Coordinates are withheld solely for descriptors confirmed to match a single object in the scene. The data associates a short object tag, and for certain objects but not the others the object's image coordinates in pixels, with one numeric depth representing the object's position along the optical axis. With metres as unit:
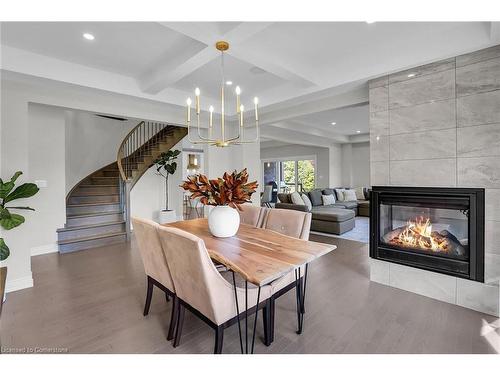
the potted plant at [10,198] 2.42
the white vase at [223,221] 2.06
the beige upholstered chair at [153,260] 1.85
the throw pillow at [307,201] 5.96
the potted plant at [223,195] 2.02
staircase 4.43
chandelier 2.17
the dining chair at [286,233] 1.79
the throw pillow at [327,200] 6.75
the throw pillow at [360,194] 8.08
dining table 1.37
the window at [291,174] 9.85
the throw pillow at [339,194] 7.42
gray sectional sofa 5.22
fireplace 2.32
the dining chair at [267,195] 8.90
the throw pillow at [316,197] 6.47
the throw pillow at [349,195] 7.51
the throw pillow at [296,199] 5.88
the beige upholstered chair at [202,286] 1.40
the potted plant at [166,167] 6.07
